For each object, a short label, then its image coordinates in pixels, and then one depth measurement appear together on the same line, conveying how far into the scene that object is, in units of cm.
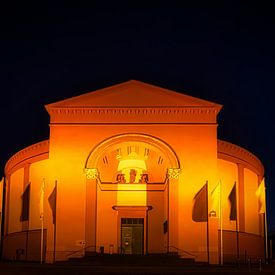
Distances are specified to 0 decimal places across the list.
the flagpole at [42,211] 3325
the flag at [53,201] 3350
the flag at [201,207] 3356
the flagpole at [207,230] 3375
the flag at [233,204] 3322
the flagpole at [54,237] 3372
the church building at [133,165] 3384
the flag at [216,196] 3303
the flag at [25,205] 3640
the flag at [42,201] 3325
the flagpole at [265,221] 3376
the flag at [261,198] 3303
